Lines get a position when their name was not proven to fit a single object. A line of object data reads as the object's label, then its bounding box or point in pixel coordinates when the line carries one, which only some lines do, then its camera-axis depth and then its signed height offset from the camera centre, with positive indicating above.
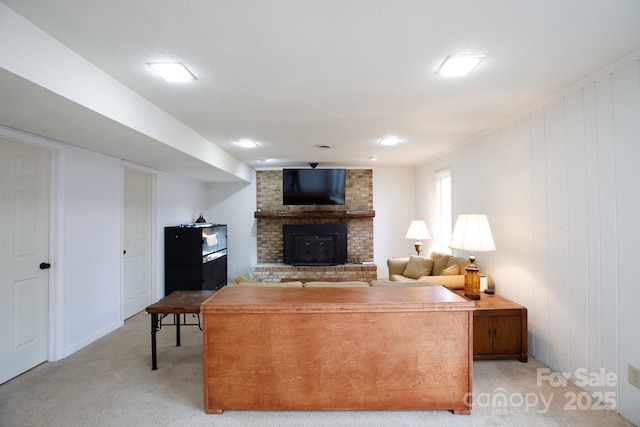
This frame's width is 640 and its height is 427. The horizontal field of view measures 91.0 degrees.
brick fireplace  6.53 -0.05
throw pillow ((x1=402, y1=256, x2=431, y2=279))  4.54 -0.77
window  5.11 +0.06
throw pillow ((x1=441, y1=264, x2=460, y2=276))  3.67 -0.65
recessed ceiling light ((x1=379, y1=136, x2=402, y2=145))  4.05 +1.01
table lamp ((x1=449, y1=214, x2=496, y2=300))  3.00 -0.24
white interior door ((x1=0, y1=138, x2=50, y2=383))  2.58 -0.34
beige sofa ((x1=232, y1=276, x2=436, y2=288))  2.58 -0.57
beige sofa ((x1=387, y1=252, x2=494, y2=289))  3.46 -0.71
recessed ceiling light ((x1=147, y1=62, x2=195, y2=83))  2.05 +0.99
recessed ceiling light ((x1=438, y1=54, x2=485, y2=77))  1.99 +1.00
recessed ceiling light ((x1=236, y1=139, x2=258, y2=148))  4.12 +1.00
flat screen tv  6.00 +0.58
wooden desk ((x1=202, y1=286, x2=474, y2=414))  2.07 -0.89
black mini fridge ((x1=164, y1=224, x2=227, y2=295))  4.95 -0.66
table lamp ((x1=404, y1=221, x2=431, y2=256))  5.17 -0.27
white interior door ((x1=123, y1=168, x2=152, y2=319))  4.24 -0.35
